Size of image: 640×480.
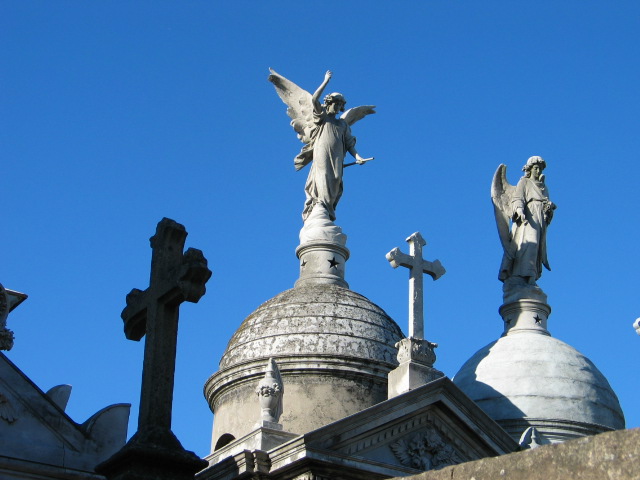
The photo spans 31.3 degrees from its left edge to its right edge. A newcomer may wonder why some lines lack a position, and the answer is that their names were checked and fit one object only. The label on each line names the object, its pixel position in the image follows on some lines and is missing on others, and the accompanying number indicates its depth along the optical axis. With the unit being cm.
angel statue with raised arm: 1705
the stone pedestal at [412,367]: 1355
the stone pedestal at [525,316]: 1750
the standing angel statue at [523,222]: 1817
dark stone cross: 692
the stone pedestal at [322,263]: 1591
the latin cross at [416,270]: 1470
